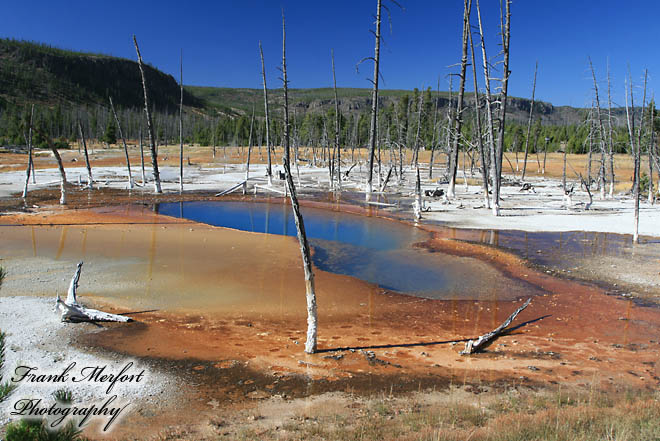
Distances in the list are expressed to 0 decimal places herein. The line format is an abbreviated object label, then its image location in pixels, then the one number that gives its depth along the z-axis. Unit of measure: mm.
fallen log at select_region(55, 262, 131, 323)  9422
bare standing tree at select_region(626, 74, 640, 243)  16766
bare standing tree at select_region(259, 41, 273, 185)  34969
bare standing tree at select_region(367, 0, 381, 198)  29078
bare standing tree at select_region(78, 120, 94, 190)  33759
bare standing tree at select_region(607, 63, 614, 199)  31016
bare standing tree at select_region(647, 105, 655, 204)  25048
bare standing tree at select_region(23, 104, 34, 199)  28095
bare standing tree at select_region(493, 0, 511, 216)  24219
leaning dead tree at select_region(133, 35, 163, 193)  31375
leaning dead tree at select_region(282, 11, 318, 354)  8266
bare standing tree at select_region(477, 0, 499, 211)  24122
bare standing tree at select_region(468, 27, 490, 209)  26156
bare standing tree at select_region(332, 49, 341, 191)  35406
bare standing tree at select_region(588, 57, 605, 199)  31203
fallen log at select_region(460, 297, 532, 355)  8578
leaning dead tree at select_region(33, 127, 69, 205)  23875
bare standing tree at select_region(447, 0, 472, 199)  28031
